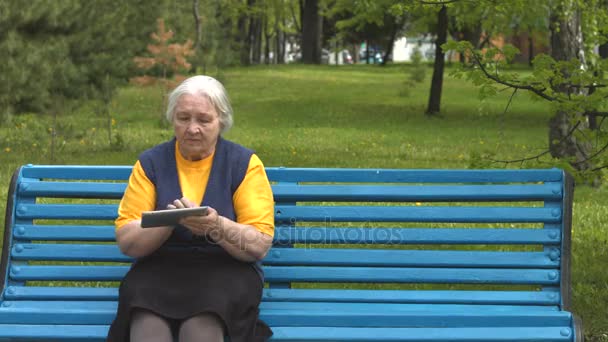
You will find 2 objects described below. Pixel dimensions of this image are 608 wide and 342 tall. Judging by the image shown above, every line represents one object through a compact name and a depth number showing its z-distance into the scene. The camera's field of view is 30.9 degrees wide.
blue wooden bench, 4.48
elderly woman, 3.92
